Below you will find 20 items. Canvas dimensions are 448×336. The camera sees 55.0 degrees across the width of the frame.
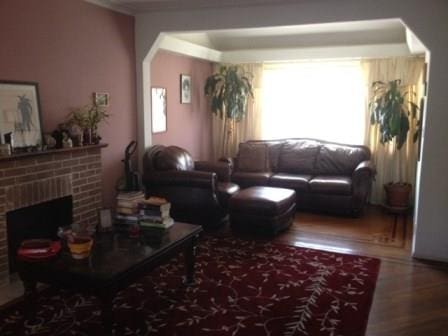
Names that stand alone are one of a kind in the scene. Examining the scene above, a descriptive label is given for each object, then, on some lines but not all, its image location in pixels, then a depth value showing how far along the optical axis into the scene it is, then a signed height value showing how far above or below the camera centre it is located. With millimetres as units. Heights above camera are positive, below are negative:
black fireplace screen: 3391 -970
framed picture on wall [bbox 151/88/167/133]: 5482 -49
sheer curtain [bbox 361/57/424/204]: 5742 -469
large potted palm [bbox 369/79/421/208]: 5477 -178
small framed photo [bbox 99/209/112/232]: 3199 -842
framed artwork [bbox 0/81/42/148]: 3240 -57
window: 6188 +80
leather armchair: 4637 -898
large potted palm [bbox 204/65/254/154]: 6363 +224
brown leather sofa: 5355 -887
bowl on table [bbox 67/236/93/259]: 2639 -860
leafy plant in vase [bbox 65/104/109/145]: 3858 -152
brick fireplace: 3205 -625
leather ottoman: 4461 -1092
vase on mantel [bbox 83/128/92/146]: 4008 -286
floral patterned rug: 2740 -1391
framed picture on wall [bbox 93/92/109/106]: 4285 +80
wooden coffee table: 2420 -944
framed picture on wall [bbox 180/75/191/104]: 6141 +248
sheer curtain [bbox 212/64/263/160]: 6672 -337
